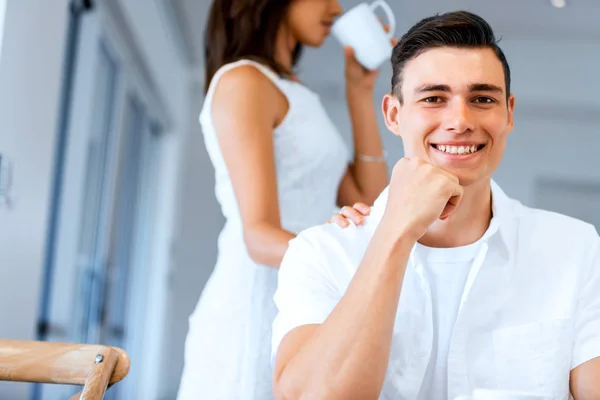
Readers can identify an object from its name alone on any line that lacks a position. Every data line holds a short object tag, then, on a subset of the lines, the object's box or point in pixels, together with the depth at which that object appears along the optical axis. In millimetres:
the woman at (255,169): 2349
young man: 2010
